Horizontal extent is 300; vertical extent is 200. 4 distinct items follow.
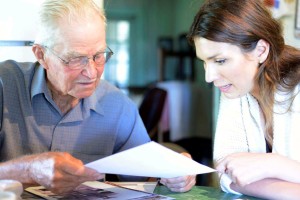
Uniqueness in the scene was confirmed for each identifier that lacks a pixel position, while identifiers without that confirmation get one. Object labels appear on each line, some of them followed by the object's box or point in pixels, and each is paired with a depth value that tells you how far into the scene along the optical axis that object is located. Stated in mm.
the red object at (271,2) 2602
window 7852
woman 1223
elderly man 1368
